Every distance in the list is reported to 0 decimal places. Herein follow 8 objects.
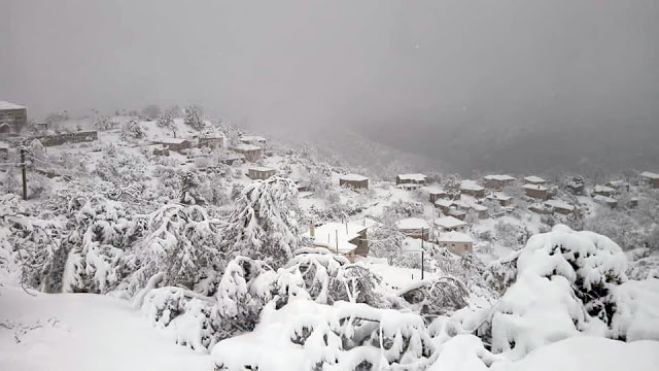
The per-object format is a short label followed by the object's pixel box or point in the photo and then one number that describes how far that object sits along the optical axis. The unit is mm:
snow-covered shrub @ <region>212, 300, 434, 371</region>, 4734
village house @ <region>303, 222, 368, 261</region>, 27609
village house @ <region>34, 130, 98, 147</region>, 48188
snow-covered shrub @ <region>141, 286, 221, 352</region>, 6496
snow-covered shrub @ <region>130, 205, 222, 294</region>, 8062
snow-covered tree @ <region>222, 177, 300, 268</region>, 8016
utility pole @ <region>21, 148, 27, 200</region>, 25475
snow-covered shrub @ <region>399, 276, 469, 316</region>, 7297
